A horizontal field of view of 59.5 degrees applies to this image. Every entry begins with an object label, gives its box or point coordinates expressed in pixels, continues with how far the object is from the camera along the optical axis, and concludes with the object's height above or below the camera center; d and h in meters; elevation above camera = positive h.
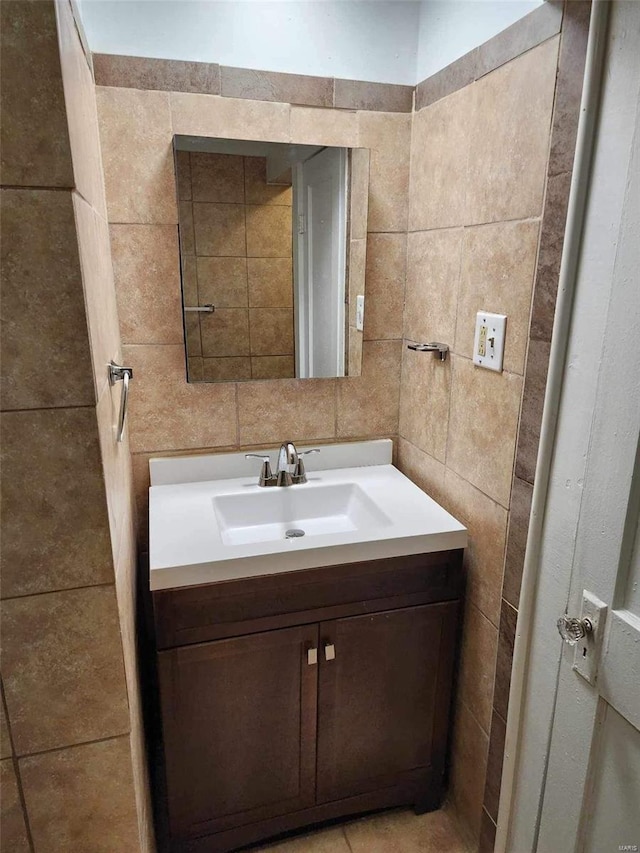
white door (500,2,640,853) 0.84 -0.39
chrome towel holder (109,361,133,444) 1.06 -0.19
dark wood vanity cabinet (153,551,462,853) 1.26 -0.98
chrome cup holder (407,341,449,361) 1.44 -0.18
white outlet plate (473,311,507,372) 1.21 -0.14
